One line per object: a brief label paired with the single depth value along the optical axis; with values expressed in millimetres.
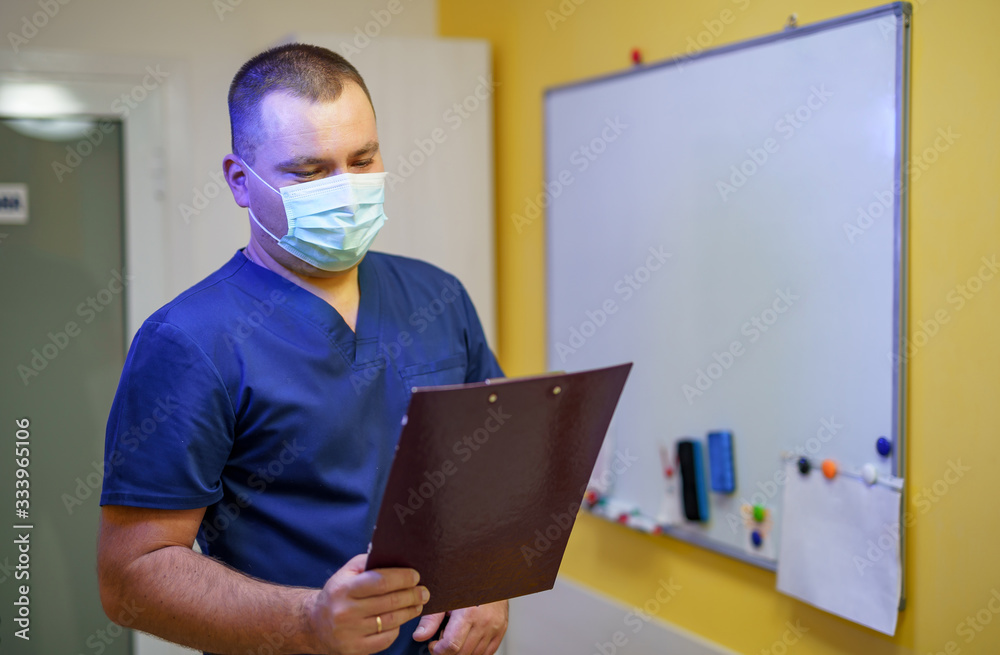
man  933
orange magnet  1542
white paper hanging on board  1456
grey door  2113
